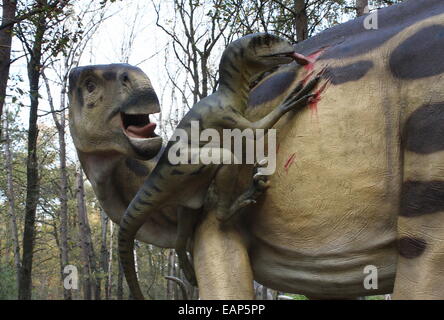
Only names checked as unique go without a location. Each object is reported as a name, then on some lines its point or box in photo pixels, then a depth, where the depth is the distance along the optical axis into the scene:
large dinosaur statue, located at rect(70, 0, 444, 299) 2.37
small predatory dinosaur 2.77
